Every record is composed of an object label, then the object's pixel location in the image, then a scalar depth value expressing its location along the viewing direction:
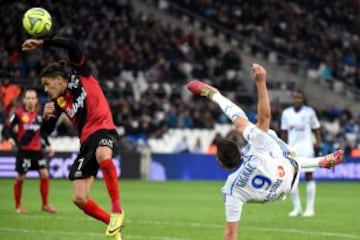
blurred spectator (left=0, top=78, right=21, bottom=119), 32.66
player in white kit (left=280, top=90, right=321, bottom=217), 20.03
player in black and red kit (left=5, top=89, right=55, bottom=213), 19.36
